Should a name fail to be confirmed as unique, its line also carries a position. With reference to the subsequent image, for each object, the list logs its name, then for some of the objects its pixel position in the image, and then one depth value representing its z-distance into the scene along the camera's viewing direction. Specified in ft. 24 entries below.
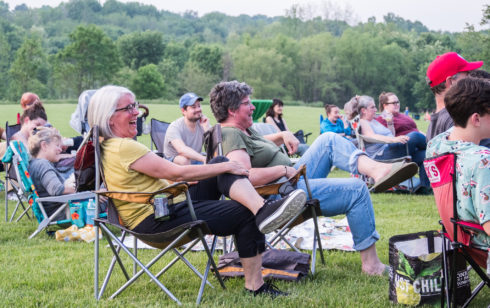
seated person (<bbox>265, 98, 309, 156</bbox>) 35.73
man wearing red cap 12.64
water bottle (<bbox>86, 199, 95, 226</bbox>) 17.01
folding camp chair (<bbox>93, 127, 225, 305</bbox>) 9.52
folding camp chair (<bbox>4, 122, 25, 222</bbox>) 19.16
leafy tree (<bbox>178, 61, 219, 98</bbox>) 240.12
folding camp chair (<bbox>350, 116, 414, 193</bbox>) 24.48
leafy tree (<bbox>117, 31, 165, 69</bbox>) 263.70
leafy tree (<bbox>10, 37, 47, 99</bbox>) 204.85
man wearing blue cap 20.86
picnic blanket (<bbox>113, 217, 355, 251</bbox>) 14.67
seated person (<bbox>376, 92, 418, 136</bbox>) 26.89
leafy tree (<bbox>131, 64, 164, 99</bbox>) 227.40
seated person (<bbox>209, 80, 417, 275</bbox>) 11.80
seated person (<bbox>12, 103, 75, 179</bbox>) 22.10
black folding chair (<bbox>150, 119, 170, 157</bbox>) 24.97
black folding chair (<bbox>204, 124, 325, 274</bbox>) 11.69
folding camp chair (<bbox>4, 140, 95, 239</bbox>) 16.72
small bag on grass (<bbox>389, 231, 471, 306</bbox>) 9.45
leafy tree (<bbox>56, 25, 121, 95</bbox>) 223.92
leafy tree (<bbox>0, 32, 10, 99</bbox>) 221.46
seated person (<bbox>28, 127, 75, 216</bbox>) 17.17
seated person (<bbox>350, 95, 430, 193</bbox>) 24.89
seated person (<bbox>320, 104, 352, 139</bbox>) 33.22
